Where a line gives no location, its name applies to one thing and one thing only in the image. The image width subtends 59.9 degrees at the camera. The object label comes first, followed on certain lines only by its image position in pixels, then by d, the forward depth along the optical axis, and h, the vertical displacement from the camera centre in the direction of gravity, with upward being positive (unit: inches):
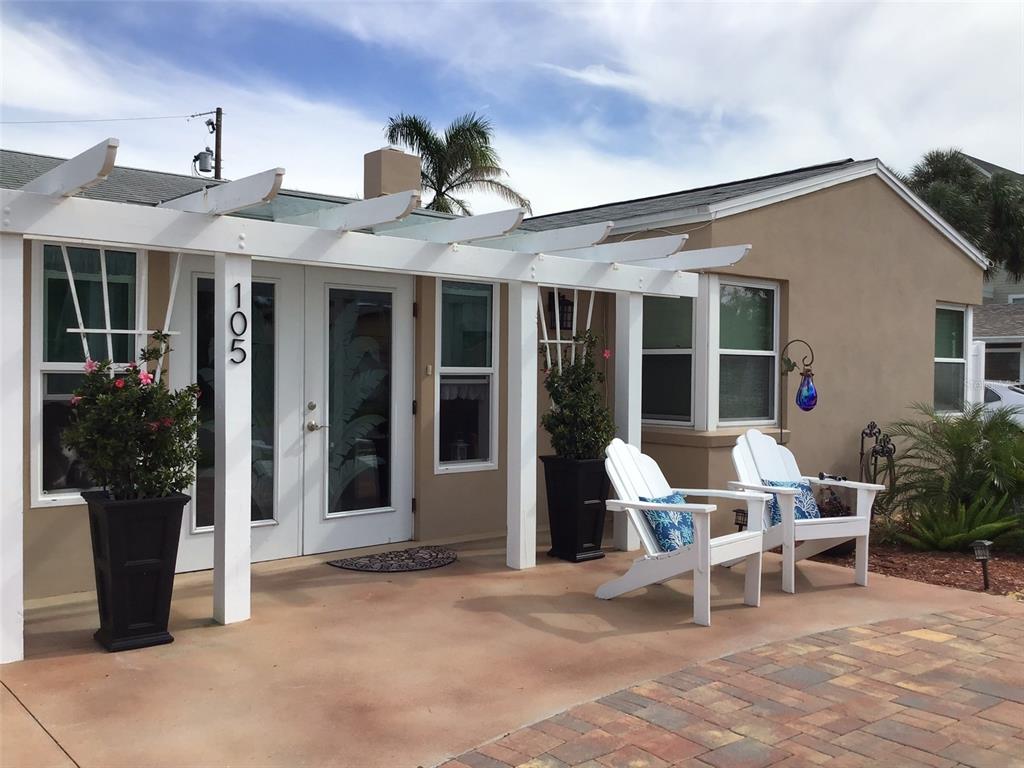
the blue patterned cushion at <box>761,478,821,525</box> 237.6 -32.3
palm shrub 269.0 -29.7
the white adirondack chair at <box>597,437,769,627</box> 188.4 -34.8
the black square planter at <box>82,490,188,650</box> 163.2 -34.1
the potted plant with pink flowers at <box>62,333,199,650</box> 163.0 -20.7
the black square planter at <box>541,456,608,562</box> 243.8 -33.4
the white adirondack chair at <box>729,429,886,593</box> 216.7 -32.6
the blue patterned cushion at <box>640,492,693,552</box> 205.8 -33.7
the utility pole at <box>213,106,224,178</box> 882.1 +243.4
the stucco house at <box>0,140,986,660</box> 183.2 +16.3
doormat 236.2 -48.6
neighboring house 798.5 +43.7
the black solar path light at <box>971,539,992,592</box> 219.1 -40.5
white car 555.1 -5.1
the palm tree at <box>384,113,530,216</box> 872.3 +227.7
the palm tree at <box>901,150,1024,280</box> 770.8 +153.3
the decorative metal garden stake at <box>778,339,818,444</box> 289.3 -1.1
